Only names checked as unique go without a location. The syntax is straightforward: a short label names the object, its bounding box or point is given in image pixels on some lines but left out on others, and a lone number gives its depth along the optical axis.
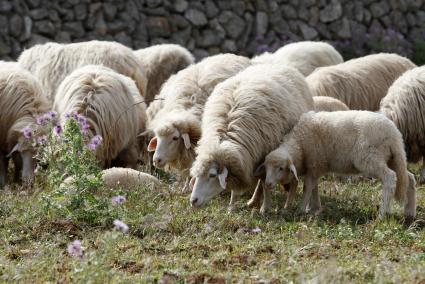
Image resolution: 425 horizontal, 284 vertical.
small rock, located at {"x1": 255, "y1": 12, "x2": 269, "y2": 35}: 33.69
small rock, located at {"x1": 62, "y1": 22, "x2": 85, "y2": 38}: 30.45
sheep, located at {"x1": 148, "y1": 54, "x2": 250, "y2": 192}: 17.02
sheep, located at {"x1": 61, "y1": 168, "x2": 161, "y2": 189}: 16.28
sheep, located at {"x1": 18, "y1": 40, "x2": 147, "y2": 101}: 21.11
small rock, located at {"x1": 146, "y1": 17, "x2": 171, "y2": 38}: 31.94
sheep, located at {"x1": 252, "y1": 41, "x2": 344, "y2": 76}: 23.80
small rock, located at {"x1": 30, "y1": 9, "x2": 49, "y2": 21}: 29.86
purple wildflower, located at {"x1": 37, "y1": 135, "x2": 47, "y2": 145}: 14.85
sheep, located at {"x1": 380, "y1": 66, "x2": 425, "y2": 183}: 18.48
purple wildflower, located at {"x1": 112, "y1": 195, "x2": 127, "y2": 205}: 12.04
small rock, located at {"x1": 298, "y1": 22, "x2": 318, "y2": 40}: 34.44
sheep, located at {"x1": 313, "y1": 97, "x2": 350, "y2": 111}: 19.06
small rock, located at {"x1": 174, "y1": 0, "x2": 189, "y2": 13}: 32.03
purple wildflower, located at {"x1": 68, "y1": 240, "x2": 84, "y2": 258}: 9.46
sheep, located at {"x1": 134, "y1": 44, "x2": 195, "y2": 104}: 23.91
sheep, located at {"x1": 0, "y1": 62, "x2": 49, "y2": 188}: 17.69
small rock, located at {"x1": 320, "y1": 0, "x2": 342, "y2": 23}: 34.91
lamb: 14.74
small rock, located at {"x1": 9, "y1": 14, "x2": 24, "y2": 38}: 29.50
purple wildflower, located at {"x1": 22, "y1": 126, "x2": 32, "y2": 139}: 14.78
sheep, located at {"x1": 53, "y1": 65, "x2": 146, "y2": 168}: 17.80
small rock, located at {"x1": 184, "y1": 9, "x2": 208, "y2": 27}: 32.37
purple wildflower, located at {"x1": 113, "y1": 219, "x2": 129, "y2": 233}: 9.30
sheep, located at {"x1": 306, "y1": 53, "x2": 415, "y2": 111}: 21.41
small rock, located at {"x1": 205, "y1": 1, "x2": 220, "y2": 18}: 32.66
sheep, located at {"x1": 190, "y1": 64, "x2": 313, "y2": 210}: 14.89
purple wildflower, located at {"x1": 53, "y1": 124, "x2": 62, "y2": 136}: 14.31
